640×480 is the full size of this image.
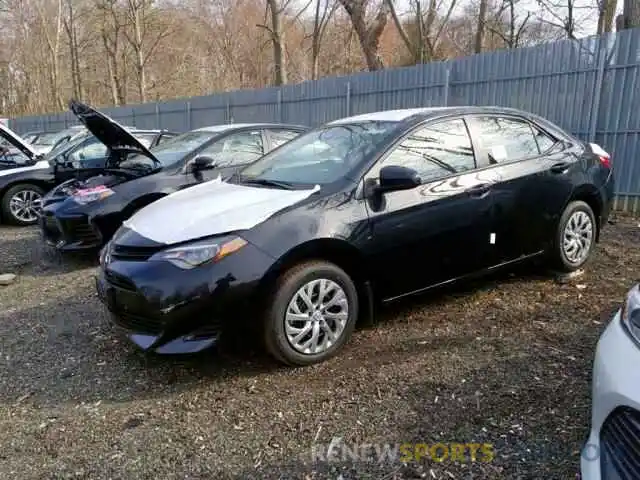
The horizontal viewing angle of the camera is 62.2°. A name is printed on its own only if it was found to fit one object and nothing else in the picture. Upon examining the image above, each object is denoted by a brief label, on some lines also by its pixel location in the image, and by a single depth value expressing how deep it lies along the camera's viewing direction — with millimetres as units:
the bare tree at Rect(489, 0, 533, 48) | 22864
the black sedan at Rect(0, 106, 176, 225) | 8227
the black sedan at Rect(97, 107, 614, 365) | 3104
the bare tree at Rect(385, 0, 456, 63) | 20344
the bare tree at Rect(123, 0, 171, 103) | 26922
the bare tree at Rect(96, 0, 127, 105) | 28781
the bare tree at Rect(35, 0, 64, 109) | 34312
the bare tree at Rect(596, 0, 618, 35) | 16531
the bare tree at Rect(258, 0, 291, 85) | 18703
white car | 1722
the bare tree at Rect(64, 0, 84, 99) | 32906
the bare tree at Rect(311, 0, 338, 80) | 24198
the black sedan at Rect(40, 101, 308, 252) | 5707
